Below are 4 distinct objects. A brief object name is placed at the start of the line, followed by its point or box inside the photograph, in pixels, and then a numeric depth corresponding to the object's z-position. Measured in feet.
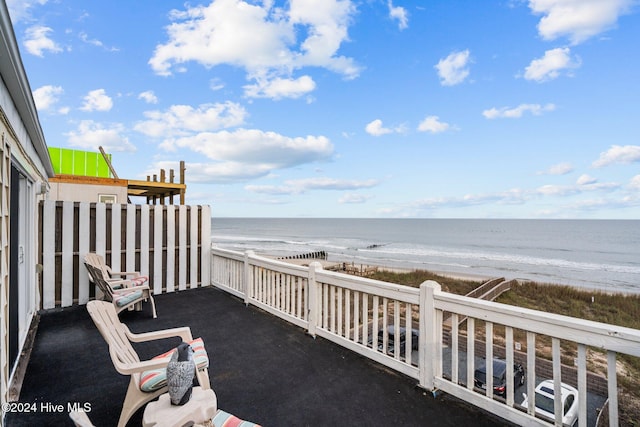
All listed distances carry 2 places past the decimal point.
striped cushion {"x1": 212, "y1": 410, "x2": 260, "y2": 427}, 4.98
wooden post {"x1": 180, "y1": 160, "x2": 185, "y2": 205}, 30.37
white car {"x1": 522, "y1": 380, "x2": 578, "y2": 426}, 15.48
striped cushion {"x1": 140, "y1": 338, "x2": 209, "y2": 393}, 6.40
